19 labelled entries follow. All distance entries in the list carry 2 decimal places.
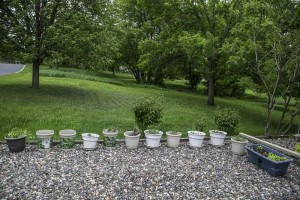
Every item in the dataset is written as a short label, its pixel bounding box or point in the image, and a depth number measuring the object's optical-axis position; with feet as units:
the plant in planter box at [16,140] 16.93
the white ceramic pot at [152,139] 19.98
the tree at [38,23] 40.98
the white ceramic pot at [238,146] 20.13
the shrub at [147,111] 21.71
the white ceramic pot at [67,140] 18.44
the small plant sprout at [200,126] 23.54
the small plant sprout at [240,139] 20.59
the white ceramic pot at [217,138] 21.90
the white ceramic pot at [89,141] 18.51
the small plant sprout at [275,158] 16.89
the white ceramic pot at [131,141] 19.43
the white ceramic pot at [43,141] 17.87
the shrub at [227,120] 24.02
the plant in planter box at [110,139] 19.36
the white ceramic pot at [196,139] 20.90
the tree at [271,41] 24.77
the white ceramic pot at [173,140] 20.58
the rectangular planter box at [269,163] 16.22
